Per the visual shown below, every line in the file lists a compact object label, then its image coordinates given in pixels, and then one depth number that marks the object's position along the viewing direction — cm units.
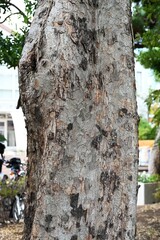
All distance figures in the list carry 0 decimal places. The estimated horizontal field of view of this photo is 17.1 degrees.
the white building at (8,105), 2233
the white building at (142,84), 3328
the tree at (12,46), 557
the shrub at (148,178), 1347
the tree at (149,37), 773
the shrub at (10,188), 801
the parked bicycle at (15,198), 797
